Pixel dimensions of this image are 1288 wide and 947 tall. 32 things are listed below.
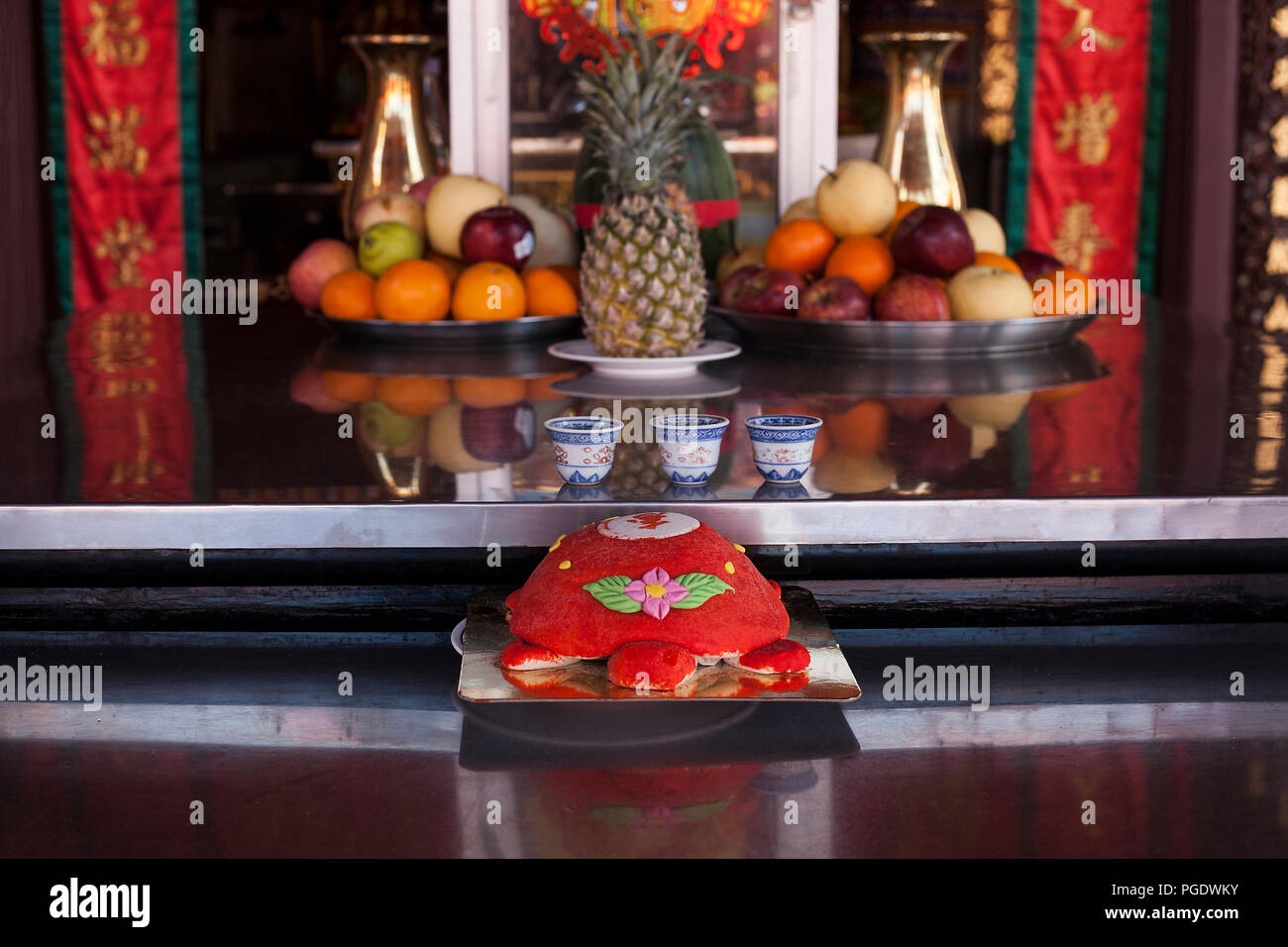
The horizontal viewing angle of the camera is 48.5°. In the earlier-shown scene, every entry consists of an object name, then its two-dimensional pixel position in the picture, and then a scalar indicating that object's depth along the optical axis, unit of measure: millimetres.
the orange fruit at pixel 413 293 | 2227
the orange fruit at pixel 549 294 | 2287
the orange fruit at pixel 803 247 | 2293
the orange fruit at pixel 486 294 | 2238
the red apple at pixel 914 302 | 2090
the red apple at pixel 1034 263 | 2328
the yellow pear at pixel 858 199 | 2291
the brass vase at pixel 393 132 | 3135
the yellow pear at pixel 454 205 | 2350
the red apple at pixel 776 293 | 2191
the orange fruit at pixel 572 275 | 2383
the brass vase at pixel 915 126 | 2957
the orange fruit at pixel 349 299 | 2273
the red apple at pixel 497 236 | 2264
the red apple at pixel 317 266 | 2428
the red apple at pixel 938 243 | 2160
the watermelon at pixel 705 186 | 2494
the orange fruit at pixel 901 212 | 2344
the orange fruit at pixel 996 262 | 2195
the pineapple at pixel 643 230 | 1853
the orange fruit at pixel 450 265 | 2332
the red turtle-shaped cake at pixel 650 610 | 1134
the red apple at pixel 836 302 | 2104
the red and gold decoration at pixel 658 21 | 2727
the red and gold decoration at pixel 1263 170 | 3742
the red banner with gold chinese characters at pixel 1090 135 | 4047
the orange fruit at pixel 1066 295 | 2279
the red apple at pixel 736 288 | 2256
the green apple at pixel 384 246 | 2340
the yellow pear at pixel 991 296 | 2105
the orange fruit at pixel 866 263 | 2186
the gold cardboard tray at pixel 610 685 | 1106
